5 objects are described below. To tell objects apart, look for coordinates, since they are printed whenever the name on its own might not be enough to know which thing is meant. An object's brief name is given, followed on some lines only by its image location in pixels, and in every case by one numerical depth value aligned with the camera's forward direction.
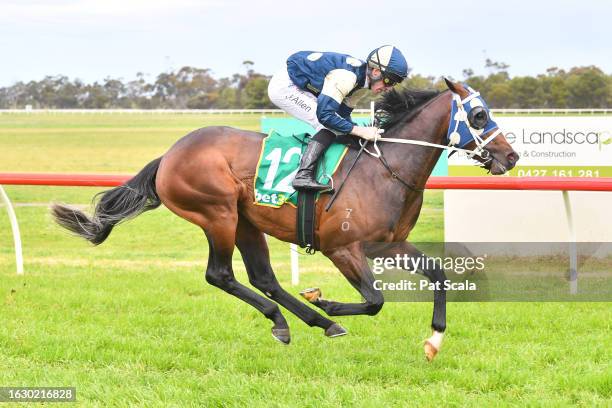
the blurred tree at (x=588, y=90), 70.44
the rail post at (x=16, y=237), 14.87
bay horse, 9.48
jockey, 9.59
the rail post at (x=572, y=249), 12.88
